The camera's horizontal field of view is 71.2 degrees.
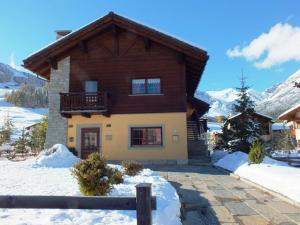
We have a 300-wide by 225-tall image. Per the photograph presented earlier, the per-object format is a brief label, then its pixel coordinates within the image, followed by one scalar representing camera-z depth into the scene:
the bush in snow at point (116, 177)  4.86
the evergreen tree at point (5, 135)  26.24
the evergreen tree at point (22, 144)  16.15
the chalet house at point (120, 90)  11.51
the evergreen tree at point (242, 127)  12.86
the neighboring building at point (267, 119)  28.12
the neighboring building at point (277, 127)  40.66
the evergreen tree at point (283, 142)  21.35
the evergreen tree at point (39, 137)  16.61
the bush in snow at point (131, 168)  6.53
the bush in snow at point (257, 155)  7.82
